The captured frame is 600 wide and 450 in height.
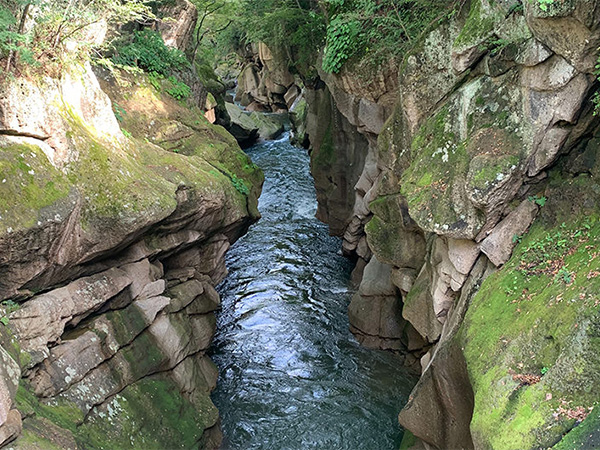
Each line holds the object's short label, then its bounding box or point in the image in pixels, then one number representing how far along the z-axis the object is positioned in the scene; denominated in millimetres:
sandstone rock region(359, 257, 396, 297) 14060
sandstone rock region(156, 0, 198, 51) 16359
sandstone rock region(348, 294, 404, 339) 13953
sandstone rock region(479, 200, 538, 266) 8148
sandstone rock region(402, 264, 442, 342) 10394
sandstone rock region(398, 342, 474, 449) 7570
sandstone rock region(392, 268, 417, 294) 12148
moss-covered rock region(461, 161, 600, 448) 5570
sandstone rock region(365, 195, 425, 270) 12125
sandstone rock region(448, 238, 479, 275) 8906
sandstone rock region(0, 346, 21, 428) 6352
